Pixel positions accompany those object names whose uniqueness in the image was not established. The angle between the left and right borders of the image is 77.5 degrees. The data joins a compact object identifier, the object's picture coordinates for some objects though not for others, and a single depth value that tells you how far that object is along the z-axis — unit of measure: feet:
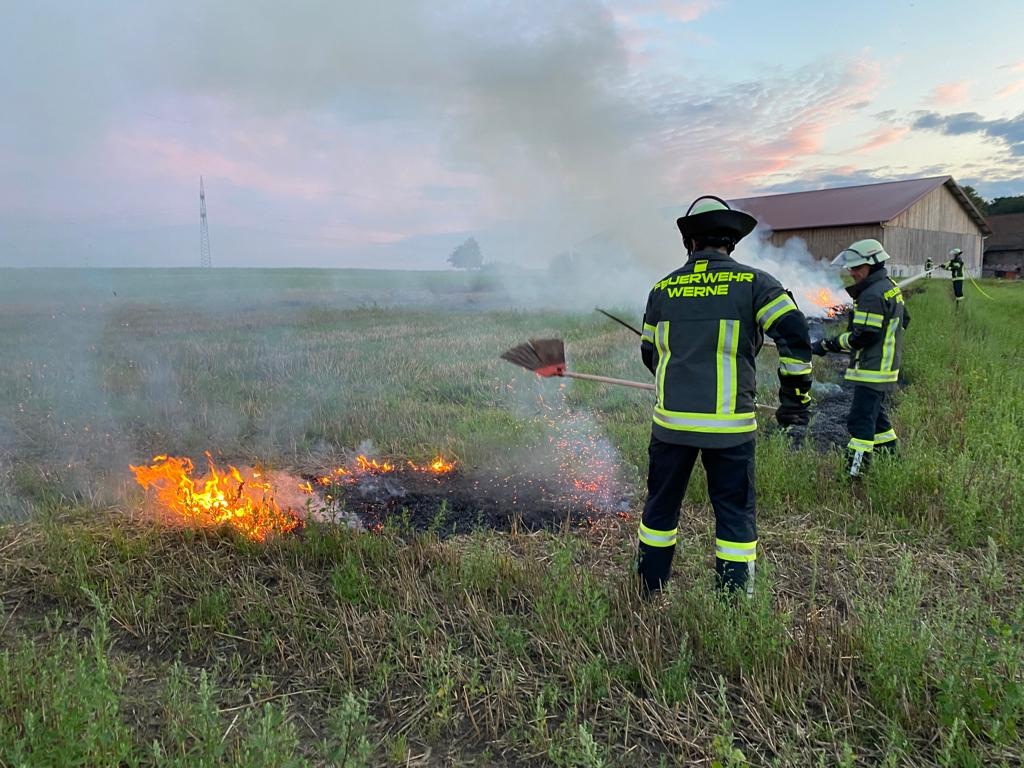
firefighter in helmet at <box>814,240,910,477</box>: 17.63
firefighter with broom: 10.59
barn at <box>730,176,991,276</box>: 101.55
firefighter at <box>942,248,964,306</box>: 55.36
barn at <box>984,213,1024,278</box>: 161.27
